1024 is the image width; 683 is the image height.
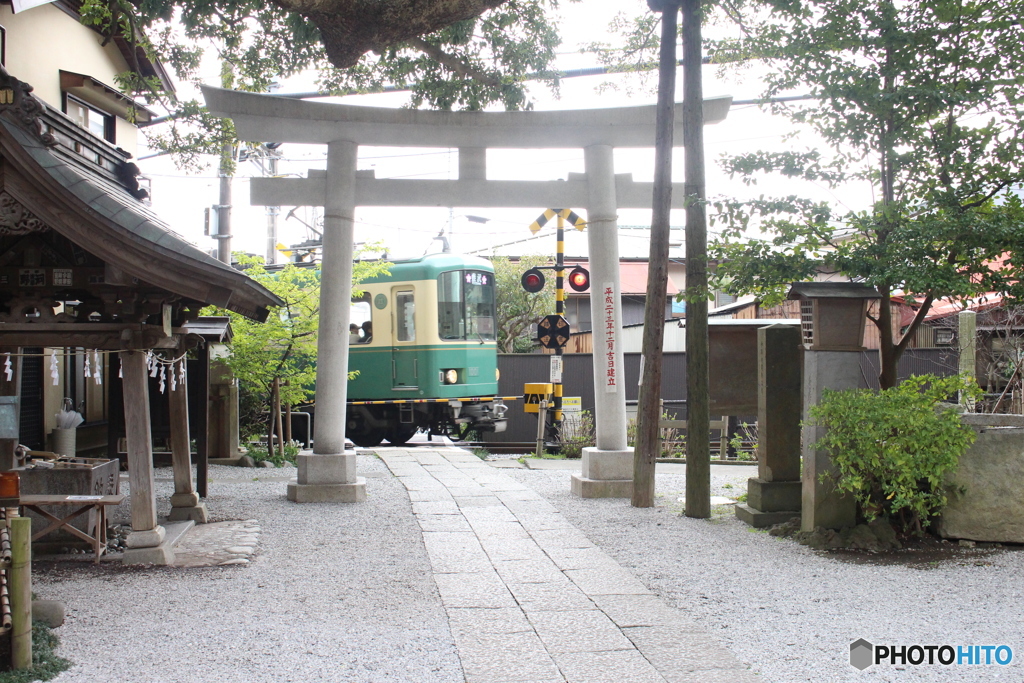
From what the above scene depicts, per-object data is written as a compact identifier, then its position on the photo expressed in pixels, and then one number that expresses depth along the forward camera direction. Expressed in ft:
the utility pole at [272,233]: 63.62
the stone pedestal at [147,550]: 19.66
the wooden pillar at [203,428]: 28.02
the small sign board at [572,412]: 45.55
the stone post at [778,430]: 24.30
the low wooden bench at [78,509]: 19.22
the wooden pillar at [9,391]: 20.81
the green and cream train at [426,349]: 47.16
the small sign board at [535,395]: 45.60
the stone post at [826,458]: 21.57
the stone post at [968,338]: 33.09
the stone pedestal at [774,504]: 24.13
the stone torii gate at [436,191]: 28.73
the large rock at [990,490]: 20.22
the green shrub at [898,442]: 19.49
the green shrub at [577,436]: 43.83
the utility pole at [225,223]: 53.52
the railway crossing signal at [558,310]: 43.16
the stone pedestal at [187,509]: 24.72
